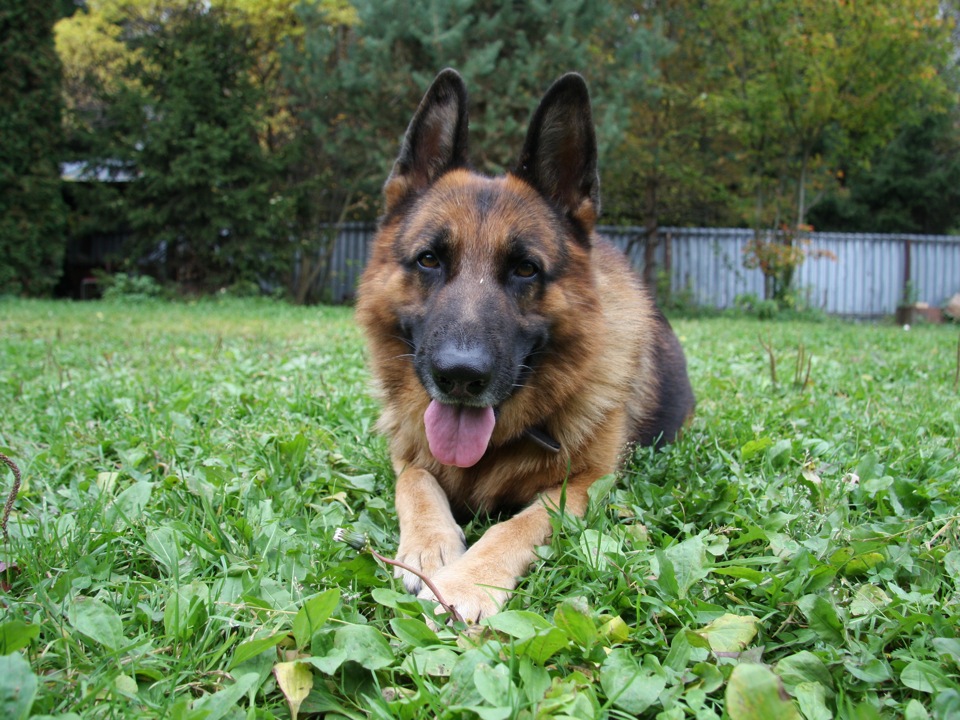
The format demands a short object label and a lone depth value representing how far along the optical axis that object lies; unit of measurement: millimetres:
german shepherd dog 608
